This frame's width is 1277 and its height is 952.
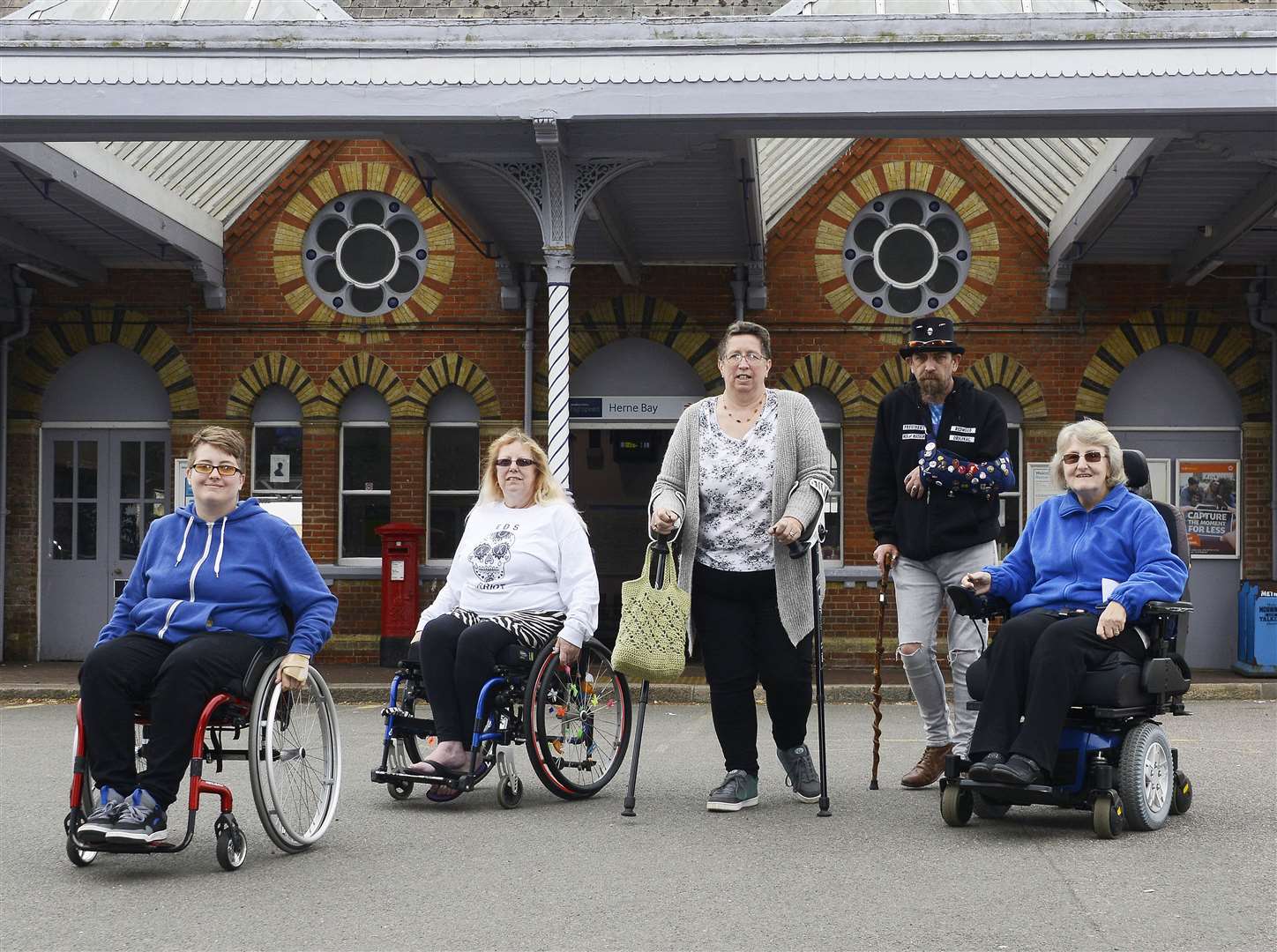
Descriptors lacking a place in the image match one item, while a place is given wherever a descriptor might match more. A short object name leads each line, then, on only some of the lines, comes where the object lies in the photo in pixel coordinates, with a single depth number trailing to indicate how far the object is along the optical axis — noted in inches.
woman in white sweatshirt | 269.7
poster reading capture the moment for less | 651.5
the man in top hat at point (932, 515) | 278.8
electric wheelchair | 236.4
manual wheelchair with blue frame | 268.8
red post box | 625.3
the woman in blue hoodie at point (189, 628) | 213.6
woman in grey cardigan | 266.5
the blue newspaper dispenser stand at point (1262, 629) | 607.2
